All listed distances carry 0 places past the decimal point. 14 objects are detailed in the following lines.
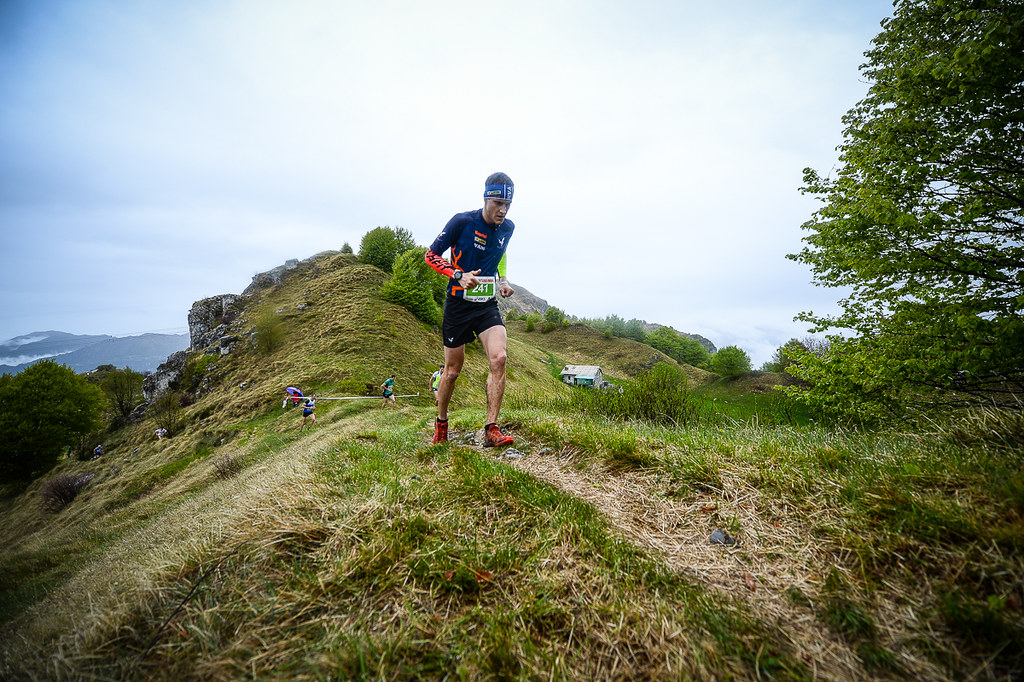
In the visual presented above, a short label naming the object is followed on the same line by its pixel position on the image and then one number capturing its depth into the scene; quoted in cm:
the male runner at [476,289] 482
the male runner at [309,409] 1595
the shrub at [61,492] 1934
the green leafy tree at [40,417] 3045
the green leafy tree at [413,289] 3744
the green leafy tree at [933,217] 643
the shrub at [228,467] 1091
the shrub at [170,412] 2464
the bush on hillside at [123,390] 4356
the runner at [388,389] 1794
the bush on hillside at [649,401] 662
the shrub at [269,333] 3177
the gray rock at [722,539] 219
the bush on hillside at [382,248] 4831
